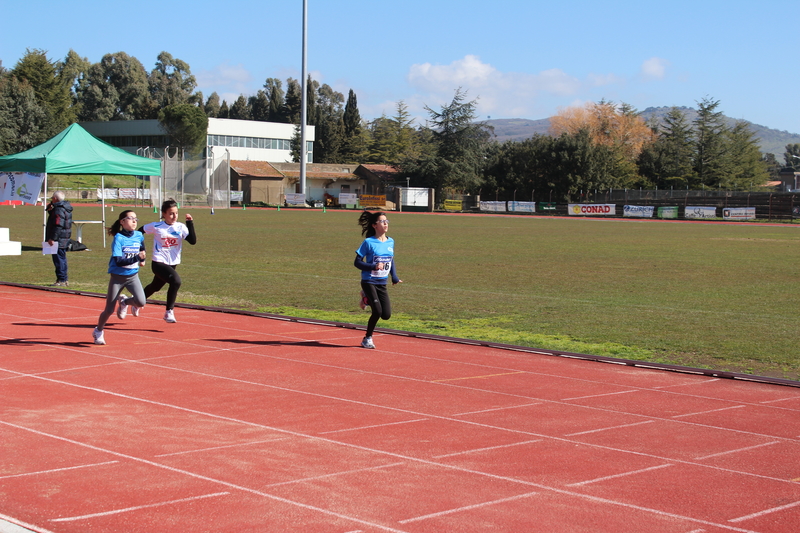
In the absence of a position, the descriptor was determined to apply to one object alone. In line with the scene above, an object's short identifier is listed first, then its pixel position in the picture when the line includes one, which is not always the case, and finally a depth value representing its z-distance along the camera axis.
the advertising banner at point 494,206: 85.00
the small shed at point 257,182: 96.12
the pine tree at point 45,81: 103.00
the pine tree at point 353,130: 128.12
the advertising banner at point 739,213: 65.94
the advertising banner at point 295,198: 82.75
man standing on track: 17.09
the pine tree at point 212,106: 168.88
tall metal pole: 68.08
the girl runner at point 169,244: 11.73
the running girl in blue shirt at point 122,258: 10.17
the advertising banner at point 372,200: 83.87
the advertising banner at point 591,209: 74.44
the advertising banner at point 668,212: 70.56
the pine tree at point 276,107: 152.88
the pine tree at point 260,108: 161.75
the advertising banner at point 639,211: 71.75
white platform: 22.86
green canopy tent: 22.62
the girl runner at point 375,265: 10.20
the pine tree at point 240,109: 157.50
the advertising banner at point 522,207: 82.79
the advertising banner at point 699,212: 67.62
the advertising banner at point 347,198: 88.62
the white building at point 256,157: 96.50
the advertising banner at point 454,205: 88.38
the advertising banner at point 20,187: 25.91
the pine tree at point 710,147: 89.69
